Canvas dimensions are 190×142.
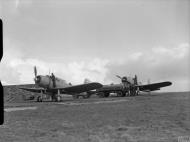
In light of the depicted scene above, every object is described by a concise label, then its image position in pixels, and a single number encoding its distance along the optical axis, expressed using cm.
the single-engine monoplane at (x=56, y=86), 4419
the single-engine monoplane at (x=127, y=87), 6519
